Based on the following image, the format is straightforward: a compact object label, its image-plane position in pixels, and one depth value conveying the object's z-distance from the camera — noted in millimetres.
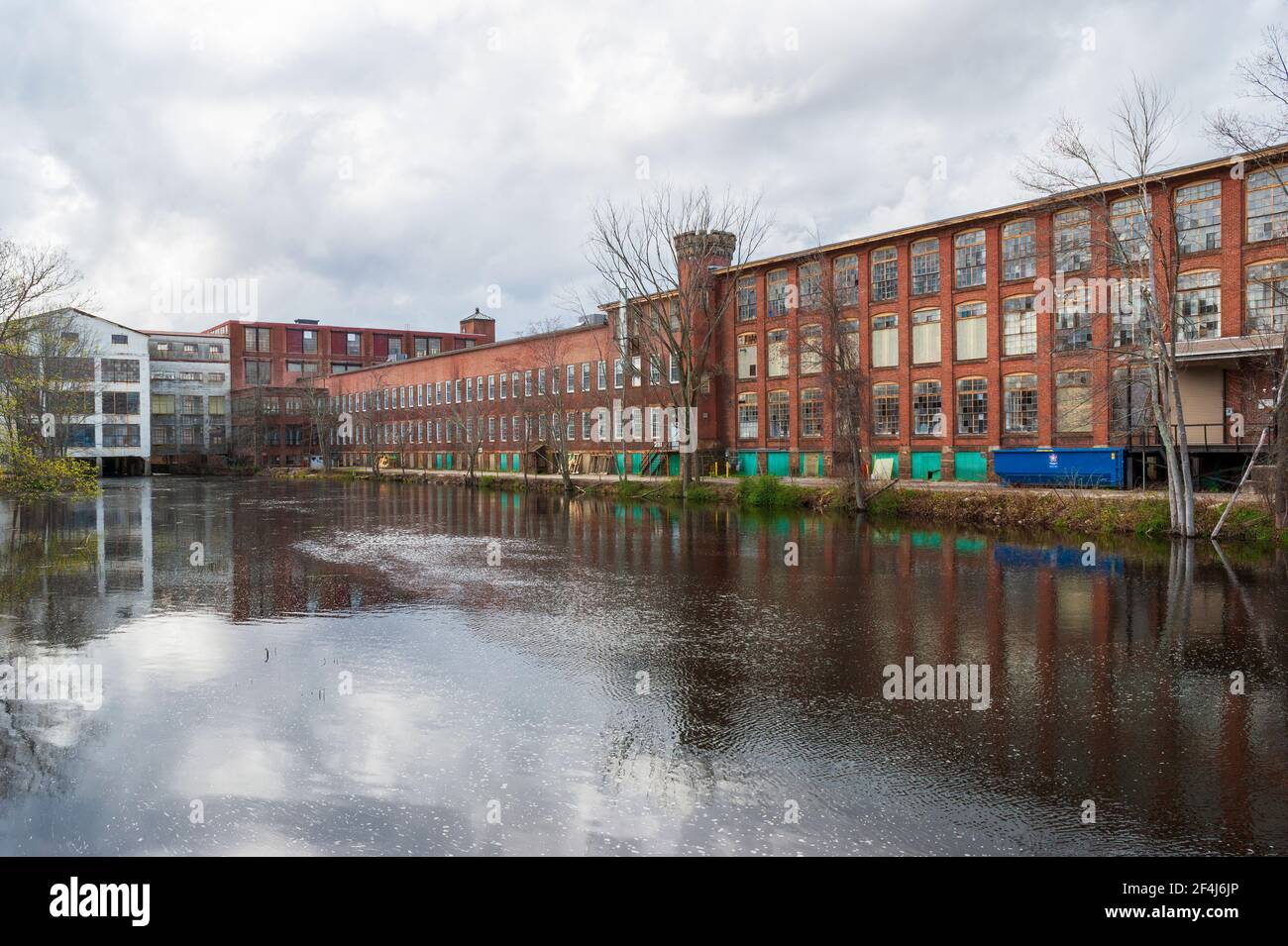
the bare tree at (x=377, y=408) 84312
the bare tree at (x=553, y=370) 56744
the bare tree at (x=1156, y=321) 24000
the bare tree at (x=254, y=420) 88625
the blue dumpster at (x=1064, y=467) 32844
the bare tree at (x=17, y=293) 21344
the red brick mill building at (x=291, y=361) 91750
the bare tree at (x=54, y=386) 19938
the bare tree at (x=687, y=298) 44156
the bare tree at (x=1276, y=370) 22125
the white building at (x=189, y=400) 90312
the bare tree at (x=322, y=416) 85812
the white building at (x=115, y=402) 80875
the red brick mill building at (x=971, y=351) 32250
